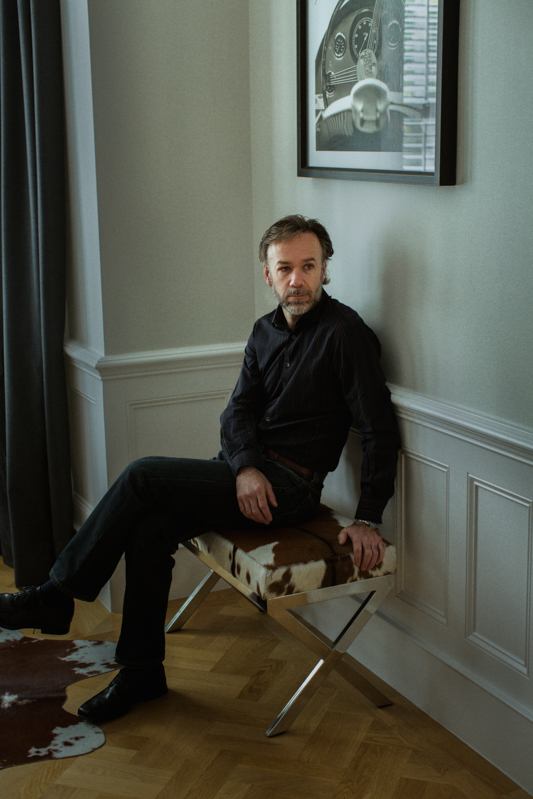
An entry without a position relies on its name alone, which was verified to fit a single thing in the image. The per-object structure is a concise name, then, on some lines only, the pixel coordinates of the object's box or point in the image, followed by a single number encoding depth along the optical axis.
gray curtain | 2.78
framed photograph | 1.88
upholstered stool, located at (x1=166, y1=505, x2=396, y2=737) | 2.03
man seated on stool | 2.20
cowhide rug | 2.13
